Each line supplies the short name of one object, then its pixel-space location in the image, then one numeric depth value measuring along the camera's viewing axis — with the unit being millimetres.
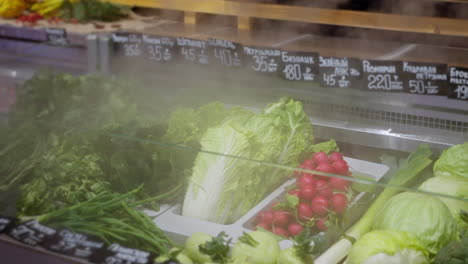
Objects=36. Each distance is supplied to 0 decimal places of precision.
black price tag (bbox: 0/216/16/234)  1625
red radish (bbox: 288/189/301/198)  1821
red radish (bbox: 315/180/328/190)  1680
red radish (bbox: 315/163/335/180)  1989
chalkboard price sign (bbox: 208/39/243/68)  2822
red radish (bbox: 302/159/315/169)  2037
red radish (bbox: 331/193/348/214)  1764
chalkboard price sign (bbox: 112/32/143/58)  3092
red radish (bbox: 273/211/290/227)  1798
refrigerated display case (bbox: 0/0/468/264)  1606
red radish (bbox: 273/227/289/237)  1741
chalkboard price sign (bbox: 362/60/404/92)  2424
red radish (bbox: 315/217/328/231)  1761
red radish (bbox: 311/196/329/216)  1804
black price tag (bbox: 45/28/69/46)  3488
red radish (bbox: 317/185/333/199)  1707
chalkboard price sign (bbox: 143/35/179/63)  3006
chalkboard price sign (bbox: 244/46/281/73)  2707
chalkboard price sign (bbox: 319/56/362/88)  2520
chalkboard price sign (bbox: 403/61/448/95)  2357
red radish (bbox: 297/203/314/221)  1819
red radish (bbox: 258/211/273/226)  1803
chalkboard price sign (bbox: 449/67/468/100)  2305
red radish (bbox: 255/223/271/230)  1783
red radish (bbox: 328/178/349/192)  1554
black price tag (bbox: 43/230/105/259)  1492
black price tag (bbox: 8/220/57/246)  1558
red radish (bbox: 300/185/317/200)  1770
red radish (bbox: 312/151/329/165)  2047
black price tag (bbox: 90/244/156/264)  1438
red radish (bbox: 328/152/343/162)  2071
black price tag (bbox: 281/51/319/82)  2605
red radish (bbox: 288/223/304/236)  1760
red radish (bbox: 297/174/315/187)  1709
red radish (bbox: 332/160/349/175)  2023
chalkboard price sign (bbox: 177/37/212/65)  2932
